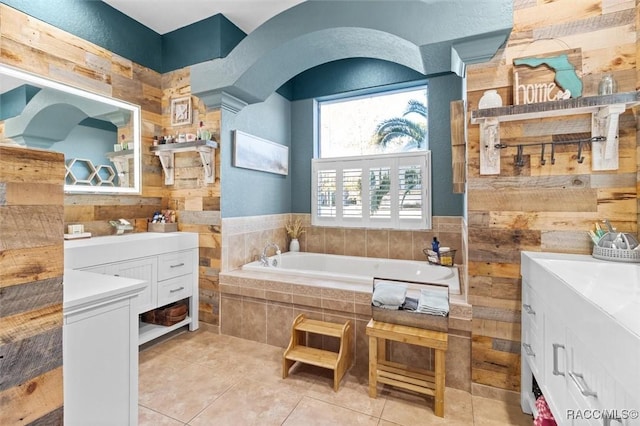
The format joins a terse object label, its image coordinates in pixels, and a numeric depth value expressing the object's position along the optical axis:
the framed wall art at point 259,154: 2.99
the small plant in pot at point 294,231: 3.71
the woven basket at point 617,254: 1.47
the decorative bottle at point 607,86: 1.57
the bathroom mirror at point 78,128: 2.08
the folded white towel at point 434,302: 1.83
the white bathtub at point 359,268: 2.59
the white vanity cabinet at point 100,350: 0.99
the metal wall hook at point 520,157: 1.81
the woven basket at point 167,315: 2.70
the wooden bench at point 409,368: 1.72
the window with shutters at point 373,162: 3.29
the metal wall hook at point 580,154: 1.69
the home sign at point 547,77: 1.70
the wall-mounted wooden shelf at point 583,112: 1.53
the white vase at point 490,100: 1.80
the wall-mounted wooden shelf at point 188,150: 2.74
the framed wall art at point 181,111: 2.96
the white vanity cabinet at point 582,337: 0.75
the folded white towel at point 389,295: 1.92
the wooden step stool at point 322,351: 1.99
